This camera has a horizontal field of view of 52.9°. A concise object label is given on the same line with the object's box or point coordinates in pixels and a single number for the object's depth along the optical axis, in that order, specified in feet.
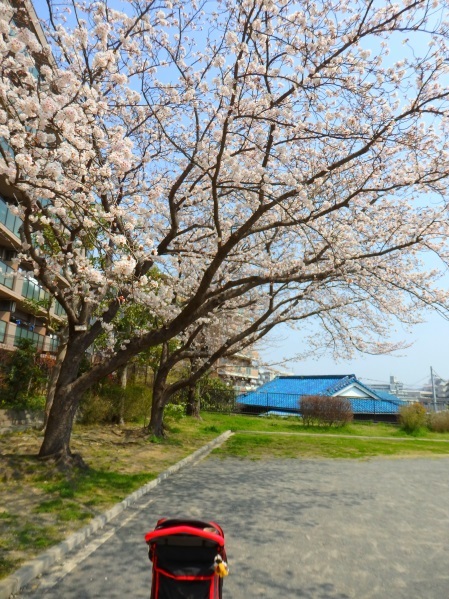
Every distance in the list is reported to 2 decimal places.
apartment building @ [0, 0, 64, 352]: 68.17
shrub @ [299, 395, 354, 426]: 79.61
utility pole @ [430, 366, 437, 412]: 105.09
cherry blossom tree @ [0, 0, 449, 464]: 21.27
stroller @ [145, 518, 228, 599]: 10.03
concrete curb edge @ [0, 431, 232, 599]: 12.96
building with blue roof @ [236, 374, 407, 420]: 102.01
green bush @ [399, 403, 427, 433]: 78.64
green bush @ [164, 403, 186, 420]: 54.24
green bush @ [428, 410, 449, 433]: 81.00
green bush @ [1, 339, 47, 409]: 49.64
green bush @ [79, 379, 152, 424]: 53.42
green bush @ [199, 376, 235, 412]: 92.68
